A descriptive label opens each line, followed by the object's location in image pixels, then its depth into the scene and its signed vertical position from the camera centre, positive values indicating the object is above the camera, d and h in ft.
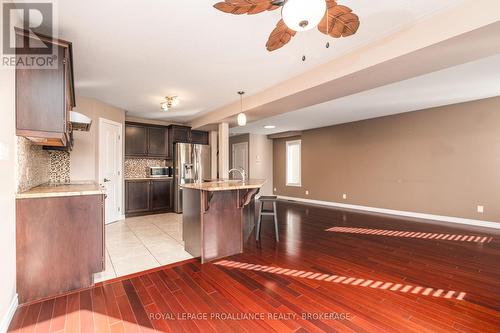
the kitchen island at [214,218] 9.39 -2.33
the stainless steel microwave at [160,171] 19.26 -0.64
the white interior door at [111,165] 15.28 -0.07
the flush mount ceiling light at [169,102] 13.99 +3.78
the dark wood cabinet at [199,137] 21.17 +2.43
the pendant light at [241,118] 12.71 +2.49
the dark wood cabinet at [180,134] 20.04 +2.64
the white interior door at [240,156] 28.30 +1.01
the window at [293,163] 27.52 +0.09
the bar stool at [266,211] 12.22 -2.54
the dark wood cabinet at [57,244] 6.55 -2.39
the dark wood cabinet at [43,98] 6.42 +1.88
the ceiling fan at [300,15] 4.40 +3.34
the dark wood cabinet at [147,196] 17.53 -2.56
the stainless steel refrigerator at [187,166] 19.49 -0.18
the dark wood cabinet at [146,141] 18.17 +1.86
